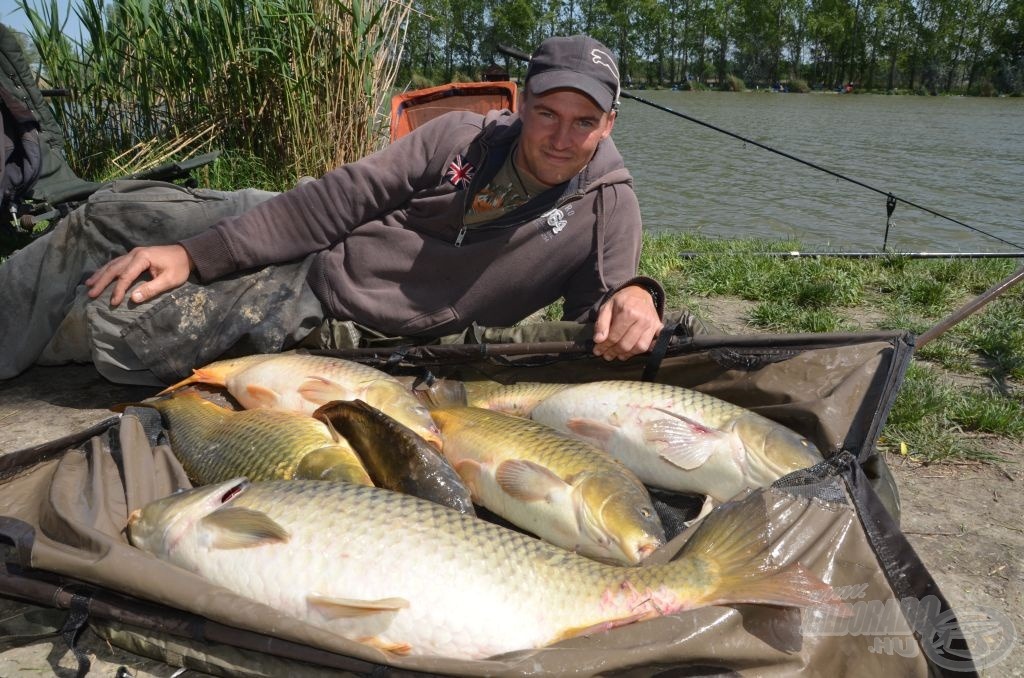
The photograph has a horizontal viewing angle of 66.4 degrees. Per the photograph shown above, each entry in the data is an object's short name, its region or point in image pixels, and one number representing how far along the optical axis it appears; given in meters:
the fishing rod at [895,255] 5.39
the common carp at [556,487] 1.83
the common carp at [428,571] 1.46
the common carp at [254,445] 1.92
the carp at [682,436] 2.10
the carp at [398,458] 1.86
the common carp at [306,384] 2.30
